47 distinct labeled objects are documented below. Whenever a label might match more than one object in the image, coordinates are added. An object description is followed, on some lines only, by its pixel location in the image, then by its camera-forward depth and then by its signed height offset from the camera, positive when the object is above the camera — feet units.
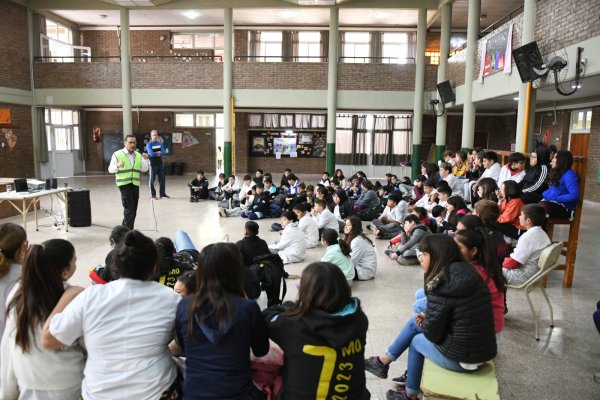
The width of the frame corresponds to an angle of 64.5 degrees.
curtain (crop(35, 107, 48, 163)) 55.31 +0.23
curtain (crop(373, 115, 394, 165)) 66.59 +0.82
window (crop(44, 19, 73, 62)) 58.65 +12.74
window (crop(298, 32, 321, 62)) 64.03 +13.48
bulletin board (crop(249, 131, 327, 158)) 68.74 +0.03
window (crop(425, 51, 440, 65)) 62.95 +12.07
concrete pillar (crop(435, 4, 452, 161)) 49.06 +7.58
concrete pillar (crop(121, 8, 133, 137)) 51.49 +7.51
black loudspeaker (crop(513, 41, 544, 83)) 27.47 +5.19
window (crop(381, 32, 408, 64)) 63.05 +13.37
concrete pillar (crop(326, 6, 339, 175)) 50.80 +6.53
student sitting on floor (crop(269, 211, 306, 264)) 22.72 -4.69
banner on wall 33.06 +7.06
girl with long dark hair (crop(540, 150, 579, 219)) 18.63 -1.55
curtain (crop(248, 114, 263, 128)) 67.82 +3.30
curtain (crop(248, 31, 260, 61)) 64.08 +13.33
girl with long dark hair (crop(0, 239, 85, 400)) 7.62 -3.25
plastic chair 14.35 -3.58
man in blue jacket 42.75 -1.86
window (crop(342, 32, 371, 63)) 63.57 +13.51
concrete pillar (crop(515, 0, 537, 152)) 29.30 +3.39
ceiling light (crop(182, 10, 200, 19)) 55.83 +15.30
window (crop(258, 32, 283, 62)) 64.03 +13.47
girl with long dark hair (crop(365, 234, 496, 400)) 8.83 -3.04
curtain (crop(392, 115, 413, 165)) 66.23 +1.01
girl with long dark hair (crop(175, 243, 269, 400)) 7.29 -2.90
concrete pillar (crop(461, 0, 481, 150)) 40.75 +6.70
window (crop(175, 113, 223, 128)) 69.00 +3.18
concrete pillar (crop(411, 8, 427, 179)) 50.49 +6.11
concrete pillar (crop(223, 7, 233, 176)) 51.17 +6.19
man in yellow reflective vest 26.43 -1.85
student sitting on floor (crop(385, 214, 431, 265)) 22.81 -4.60
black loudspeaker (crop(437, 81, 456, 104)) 46.50 +5.39
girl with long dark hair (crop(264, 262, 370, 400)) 7.34 -2.99
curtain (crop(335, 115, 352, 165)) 67.31 +0.75
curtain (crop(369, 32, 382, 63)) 63.16 +13.33
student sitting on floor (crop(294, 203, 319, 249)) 25.62 -4.38
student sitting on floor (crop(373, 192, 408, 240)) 29.25 -4.61
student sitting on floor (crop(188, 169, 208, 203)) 42.70 -4.18
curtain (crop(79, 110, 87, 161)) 67.21 +0.53
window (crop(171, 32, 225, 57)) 65.00 +13.78
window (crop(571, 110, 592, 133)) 43.73 +2.80
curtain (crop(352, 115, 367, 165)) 66.95 +0.90
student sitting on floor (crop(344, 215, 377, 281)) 19.88 -4.36
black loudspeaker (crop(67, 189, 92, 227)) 29.86 -4.21
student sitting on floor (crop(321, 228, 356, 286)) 18.25 -4.11
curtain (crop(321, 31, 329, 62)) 63.67 +13.57
